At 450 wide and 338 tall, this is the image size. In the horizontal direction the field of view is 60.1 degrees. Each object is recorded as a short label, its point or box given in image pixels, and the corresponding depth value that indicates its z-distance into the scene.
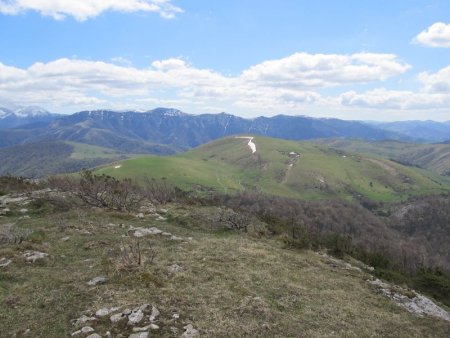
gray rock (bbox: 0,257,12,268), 21.02
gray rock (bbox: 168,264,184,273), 21.63
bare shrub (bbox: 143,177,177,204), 57.00
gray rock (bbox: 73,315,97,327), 15.07
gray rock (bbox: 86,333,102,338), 13.98
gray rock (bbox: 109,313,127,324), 15.25
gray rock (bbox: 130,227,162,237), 30.26
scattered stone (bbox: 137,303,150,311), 16.19
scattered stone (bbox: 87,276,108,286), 19.17
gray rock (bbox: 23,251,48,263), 22.27
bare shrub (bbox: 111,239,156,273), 20.62
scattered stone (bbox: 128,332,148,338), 14.19
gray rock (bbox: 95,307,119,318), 15.73
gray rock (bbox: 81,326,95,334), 14.35
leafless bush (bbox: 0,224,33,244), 25.77
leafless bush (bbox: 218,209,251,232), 39.97
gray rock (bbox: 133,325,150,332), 14.65
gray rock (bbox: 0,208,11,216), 36.97
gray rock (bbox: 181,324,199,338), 14.61
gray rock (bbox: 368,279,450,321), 22.54
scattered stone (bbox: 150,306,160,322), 15.51
